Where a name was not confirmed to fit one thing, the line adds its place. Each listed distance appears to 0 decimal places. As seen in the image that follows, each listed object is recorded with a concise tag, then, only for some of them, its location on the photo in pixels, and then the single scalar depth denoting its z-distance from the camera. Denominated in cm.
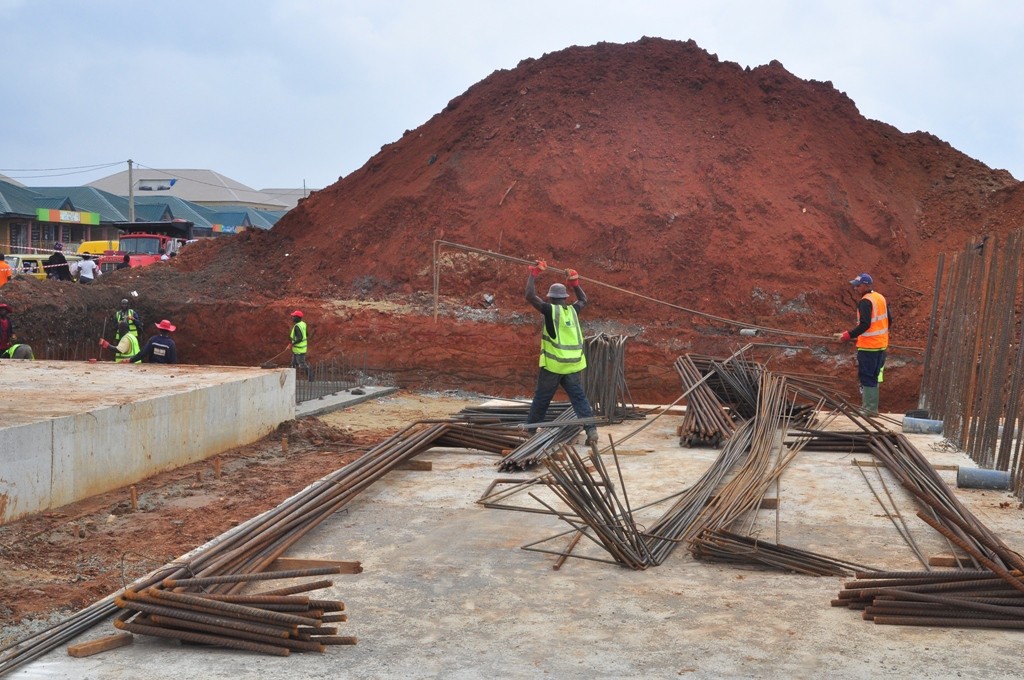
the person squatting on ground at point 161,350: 1323
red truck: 3081
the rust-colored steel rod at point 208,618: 433
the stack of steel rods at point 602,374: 1184
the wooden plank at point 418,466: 880
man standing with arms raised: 961
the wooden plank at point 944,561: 576
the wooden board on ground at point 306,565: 559
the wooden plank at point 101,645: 430
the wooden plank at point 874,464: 875
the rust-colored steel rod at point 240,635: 436
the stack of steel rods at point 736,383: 1108
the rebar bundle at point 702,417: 1002
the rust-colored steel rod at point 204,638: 434
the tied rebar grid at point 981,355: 812
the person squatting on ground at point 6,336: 1421
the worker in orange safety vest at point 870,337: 1153
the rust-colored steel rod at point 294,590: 454
